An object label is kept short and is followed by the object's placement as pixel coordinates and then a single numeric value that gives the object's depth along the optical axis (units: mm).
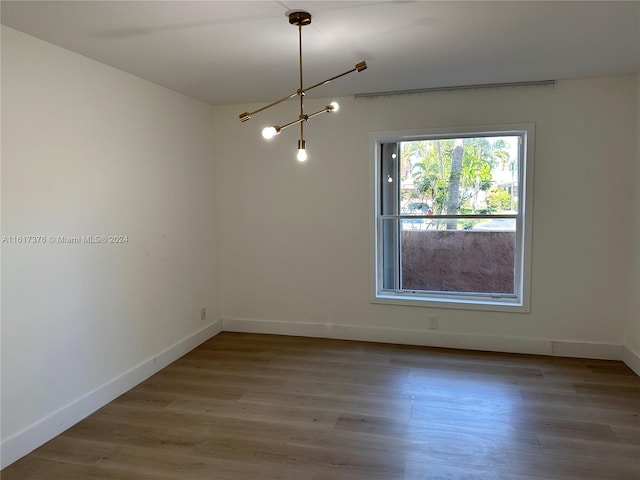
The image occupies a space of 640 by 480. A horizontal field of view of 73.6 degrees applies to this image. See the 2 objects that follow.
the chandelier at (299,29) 2217
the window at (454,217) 3916
